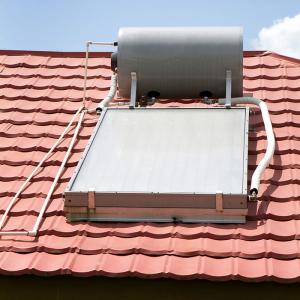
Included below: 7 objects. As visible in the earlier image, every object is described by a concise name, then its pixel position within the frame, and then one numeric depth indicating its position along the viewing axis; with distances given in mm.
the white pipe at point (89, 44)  9623
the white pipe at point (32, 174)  7572
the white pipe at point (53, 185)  7251
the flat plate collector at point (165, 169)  7189
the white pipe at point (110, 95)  9328
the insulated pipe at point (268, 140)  7347
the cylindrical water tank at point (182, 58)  9050
